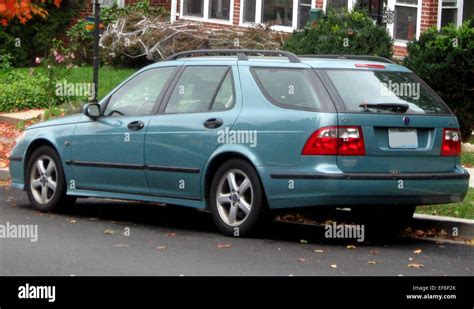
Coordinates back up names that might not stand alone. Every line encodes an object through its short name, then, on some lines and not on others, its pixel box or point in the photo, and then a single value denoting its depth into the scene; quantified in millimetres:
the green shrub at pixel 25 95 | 21453
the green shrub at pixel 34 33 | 27688
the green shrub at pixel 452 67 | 16469
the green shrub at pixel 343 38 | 17016
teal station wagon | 10266
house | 21656
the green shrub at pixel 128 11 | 28125
